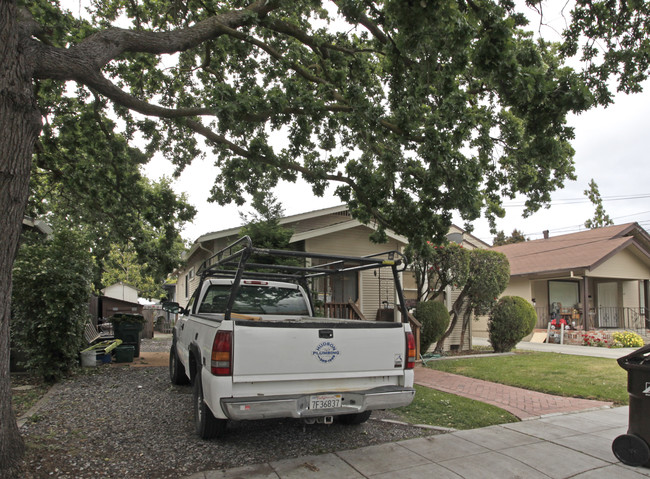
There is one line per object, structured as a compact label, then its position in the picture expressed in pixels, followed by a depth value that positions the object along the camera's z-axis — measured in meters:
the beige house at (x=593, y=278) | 19.50
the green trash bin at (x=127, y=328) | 11.36
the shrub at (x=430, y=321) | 11.95
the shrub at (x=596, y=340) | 15.76
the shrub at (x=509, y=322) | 13.13
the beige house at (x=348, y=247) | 12.68
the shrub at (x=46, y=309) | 7.80
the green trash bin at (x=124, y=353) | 10.57
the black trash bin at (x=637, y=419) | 4.23
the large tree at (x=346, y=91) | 4.43
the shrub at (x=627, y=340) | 15.57
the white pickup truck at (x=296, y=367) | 4.00
